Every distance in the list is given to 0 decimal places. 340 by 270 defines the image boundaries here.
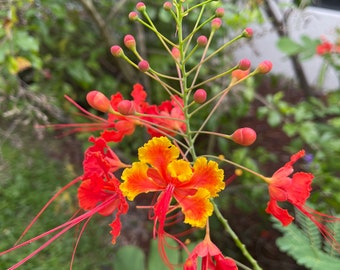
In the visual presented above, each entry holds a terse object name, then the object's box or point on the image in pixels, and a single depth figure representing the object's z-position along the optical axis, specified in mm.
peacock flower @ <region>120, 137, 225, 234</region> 122
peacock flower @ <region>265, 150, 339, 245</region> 135
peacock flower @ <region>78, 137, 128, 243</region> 128
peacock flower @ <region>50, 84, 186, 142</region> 143
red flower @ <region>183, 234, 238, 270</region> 123
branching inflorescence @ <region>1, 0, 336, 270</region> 124
